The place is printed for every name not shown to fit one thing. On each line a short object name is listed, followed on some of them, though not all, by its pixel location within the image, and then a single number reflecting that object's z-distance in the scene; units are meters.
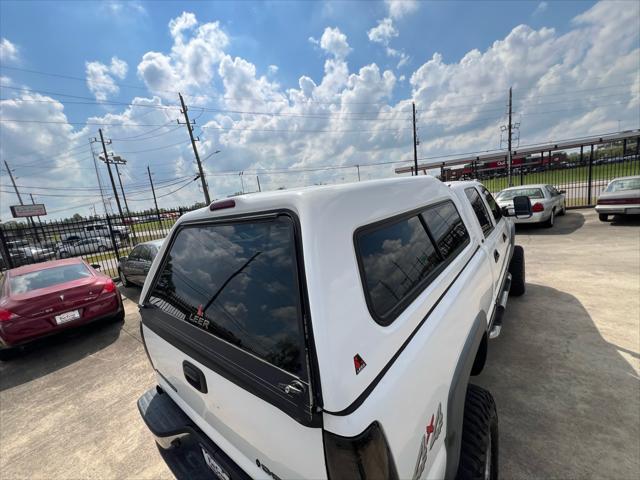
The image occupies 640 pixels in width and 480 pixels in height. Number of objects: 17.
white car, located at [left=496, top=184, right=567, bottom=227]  9.26
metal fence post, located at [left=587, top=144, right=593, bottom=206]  12.83
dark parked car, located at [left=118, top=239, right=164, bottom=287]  6.53
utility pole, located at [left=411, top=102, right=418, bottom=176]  29.78
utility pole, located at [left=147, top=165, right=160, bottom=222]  47.48
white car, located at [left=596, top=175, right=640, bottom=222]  8.38
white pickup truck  0.96
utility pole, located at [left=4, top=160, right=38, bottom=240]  41.72
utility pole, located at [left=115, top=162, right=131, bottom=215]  34.62
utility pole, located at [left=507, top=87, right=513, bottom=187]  22.84
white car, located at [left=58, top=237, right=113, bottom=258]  13.90
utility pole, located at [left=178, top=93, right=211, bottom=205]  22.66
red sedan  4.03
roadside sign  15.68
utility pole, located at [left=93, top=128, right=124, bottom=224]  27.16
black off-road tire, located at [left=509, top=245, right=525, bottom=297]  4.51
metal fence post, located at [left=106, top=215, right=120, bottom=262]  9.34
